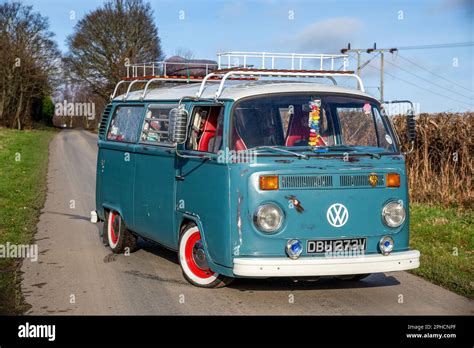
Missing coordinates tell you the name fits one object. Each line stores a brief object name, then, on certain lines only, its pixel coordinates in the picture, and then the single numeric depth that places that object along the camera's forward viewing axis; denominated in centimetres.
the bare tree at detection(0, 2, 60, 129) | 5694
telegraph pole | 4006
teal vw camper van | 683
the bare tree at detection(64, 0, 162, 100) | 5322
